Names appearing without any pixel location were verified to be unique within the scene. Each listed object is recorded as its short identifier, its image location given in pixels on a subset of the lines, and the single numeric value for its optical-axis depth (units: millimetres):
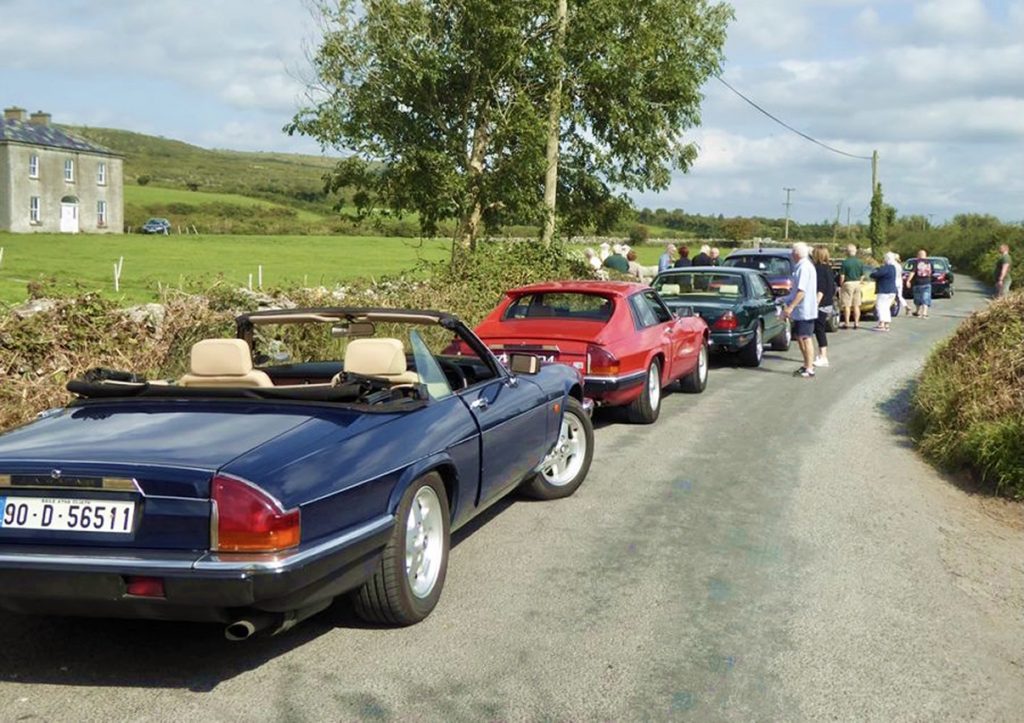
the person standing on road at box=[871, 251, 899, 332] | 21969
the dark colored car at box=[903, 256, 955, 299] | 35531
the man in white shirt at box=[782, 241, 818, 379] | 14172
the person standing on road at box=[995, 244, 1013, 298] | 22611
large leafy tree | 19219
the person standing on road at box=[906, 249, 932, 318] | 26812
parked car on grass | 87938
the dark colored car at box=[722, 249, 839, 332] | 19984
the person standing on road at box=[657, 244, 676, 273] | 23062
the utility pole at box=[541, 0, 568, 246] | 19703
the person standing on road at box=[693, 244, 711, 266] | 22273
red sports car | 9758
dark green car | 14891
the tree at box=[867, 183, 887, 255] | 60188
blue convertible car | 3807
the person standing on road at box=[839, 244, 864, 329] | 22703
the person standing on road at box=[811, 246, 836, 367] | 15375
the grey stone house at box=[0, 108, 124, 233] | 80438
